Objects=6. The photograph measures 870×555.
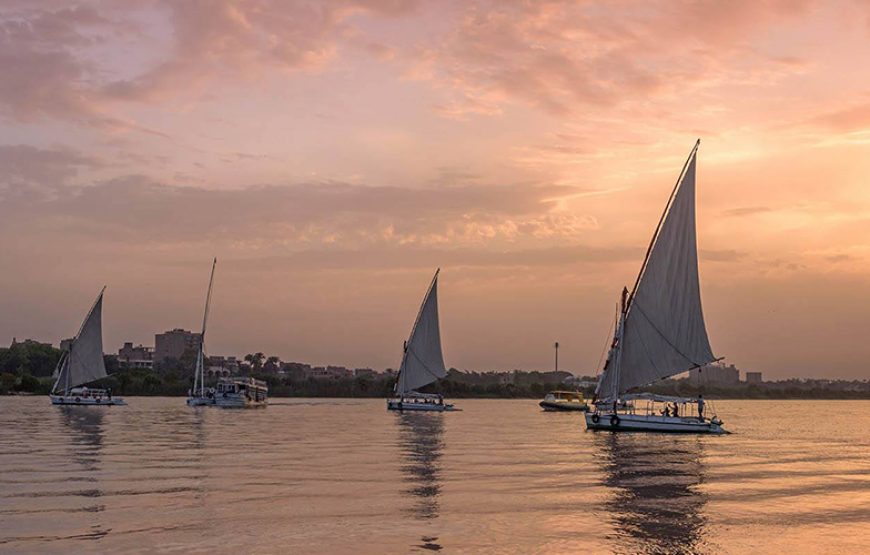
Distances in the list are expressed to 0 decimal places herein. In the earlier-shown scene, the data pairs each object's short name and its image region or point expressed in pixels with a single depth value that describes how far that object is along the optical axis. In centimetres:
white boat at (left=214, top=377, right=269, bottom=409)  13525
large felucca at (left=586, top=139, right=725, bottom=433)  7125
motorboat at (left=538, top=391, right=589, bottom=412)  15162
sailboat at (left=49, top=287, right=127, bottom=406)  12562
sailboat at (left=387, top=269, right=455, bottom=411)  11819
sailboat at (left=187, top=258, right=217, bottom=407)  13488
